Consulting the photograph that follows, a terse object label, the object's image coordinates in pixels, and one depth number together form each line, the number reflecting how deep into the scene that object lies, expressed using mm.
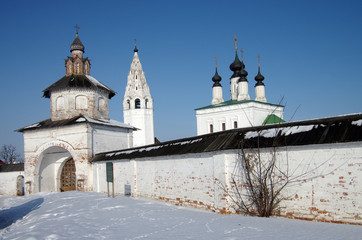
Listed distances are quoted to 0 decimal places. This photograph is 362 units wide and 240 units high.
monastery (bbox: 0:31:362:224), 6508
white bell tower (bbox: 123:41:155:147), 34719
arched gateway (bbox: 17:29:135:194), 16703
